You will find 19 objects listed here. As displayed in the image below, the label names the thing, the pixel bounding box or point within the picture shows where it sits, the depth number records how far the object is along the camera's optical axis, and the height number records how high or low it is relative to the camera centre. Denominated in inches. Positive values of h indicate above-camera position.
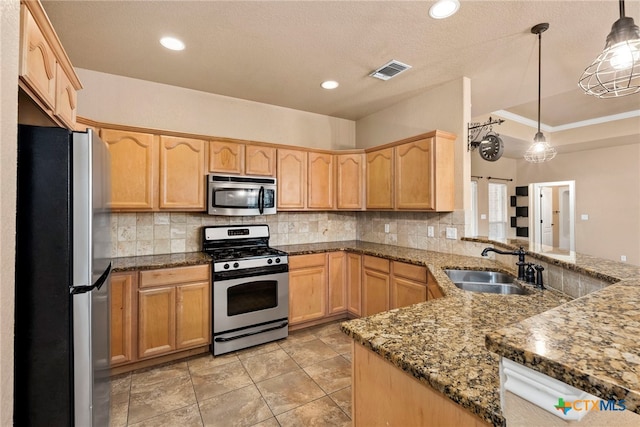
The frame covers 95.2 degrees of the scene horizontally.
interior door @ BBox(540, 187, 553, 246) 267.1 +0.2
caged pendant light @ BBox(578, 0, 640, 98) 50.4 +30.0
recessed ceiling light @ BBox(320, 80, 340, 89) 120.4 +54.7
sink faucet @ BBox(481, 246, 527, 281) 72.5 -11.7
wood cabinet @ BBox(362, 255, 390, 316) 122.0 -30.7
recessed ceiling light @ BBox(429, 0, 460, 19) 73.1 +53.0
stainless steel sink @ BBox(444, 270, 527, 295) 78.4 -20.2
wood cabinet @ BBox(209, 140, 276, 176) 120.0 +24.3
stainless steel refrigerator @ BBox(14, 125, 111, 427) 45.9 -10.3
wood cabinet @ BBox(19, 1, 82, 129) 45.1 +27.7
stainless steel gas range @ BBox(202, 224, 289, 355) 107.1 -29.9
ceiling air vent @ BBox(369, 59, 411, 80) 104.7 +53.9
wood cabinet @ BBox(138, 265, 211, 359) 97.8 -33.0
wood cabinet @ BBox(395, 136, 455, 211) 113.1 +16.0
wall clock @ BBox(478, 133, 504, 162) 123.7 +29.0
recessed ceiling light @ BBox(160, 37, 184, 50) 89.8 +54.2
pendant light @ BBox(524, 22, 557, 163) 82.9 +22.7
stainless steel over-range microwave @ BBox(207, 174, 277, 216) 117.5 +8.4
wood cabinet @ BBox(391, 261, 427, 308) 104.6 -26.5
